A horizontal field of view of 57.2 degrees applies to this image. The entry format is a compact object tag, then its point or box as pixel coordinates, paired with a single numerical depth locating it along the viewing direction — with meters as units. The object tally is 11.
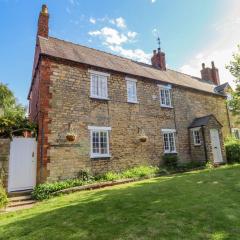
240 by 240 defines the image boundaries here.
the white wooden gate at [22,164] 10.84
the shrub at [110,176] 12.56
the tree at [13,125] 10.93
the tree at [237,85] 18.56
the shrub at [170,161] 15.93
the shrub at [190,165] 15.70
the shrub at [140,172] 13.34
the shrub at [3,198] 8.05
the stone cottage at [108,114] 11.92
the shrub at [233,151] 18.68
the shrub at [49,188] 10.06
